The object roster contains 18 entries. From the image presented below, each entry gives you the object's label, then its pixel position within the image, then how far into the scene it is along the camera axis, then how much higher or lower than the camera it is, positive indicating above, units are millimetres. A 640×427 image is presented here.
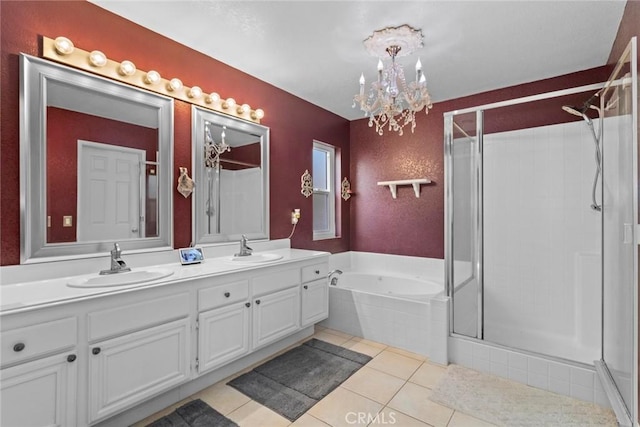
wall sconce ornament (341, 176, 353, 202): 4219 +340
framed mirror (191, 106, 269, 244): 2516 +322
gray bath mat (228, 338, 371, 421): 2012 -1201
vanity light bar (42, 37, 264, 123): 1783 +937
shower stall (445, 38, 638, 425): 2551 -89
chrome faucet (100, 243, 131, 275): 1901 -290
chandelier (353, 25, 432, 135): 2133 +936
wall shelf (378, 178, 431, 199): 3619 +369
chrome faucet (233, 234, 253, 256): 2695 -301
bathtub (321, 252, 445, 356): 2715 -844
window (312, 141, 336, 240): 3949 +293
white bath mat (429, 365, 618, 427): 1843 -1216
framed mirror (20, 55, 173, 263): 1704 +318
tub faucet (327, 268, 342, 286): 3554 -744
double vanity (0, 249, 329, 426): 1313 -651
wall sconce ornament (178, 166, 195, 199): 2361 +239
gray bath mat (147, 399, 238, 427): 1788 -1200
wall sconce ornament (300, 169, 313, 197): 3562 +352
